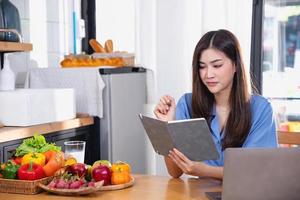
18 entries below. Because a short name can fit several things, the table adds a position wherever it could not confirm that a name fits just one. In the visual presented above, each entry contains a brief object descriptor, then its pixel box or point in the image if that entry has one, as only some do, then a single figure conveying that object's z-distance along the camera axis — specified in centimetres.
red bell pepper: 224
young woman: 259
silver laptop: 190
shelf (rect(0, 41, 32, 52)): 308
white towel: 349
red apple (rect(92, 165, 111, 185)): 225
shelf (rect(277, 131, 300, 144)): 273
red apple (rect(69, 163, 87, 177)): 225
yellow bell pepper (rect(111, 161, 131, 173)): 228
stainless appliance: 354
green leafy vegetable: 236
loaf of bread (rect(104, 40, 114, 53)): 393
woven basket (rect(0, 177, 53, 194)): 223
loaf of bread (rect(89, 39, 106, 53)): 392
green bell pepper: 227
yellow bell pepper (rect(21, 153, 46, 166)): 228
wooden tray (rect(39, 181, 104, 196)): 216
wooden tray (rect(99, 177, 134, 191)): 224
